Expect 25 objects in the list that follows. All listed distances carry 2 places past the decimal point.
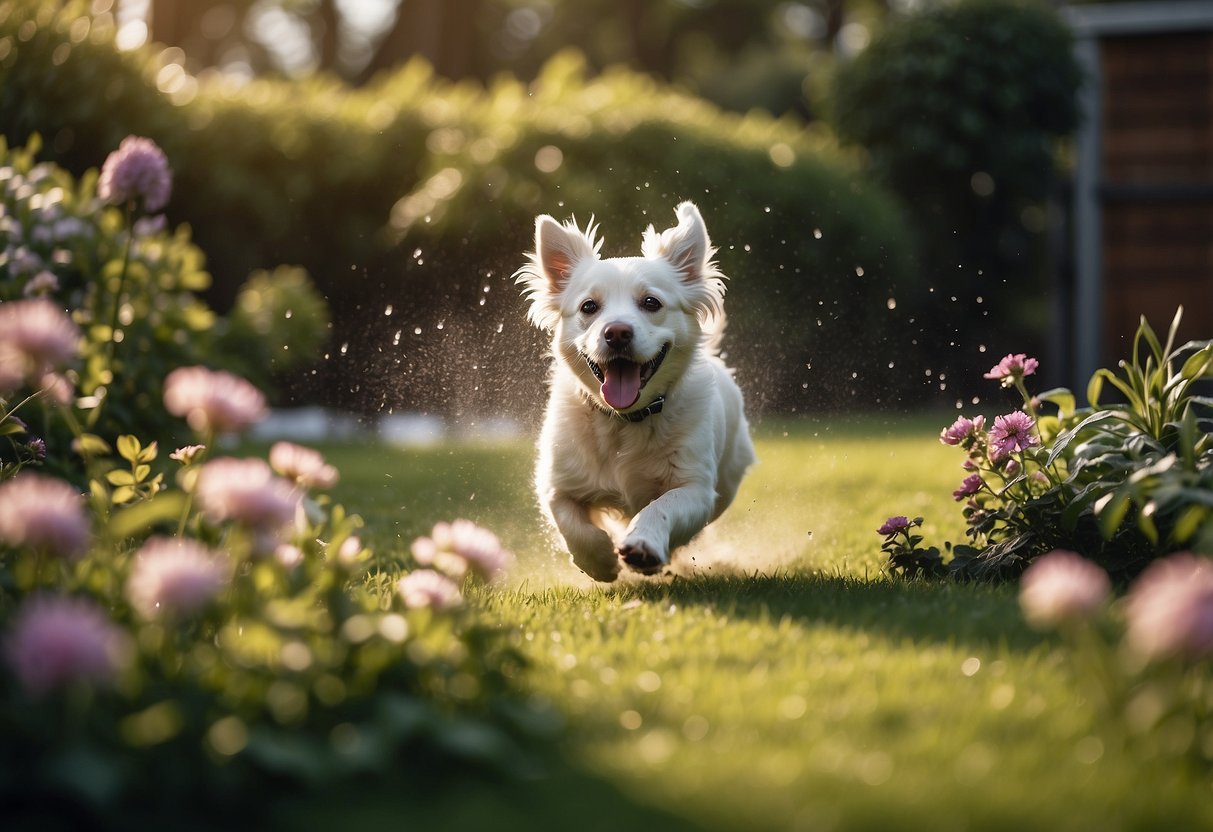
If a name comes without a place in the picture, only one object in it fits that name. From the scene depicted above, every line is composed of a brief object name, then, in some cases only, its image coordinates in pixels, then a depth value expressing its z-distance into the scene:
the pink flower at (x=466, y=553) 2.90
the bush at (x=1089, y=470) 3.67
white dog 4.66
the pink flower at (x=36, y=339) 2.49
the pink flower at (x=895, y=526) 4.54
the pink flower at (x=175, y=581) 2.19
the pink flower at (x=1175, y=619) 2.08
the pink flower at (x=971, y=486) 4.45
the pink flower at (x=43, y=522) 2.31
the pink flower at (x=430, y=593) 2.75
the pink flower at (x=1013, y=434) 4.26
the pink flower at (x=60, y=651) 1.98
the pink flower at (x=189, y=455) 3.58
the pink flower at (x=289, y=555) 2.98
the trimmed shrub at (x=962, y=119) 13.68
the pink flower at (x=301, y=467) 3.12
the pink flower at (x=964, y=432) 4.40
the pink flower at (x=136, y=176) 4.14
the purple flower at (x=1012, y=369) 4.29
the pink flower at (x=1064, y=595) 2.23
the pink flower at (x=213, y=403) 2.53
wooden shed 12.93
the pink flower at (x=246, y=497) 2.39
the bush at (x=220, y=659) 2.14
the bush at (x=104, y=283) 5.43
